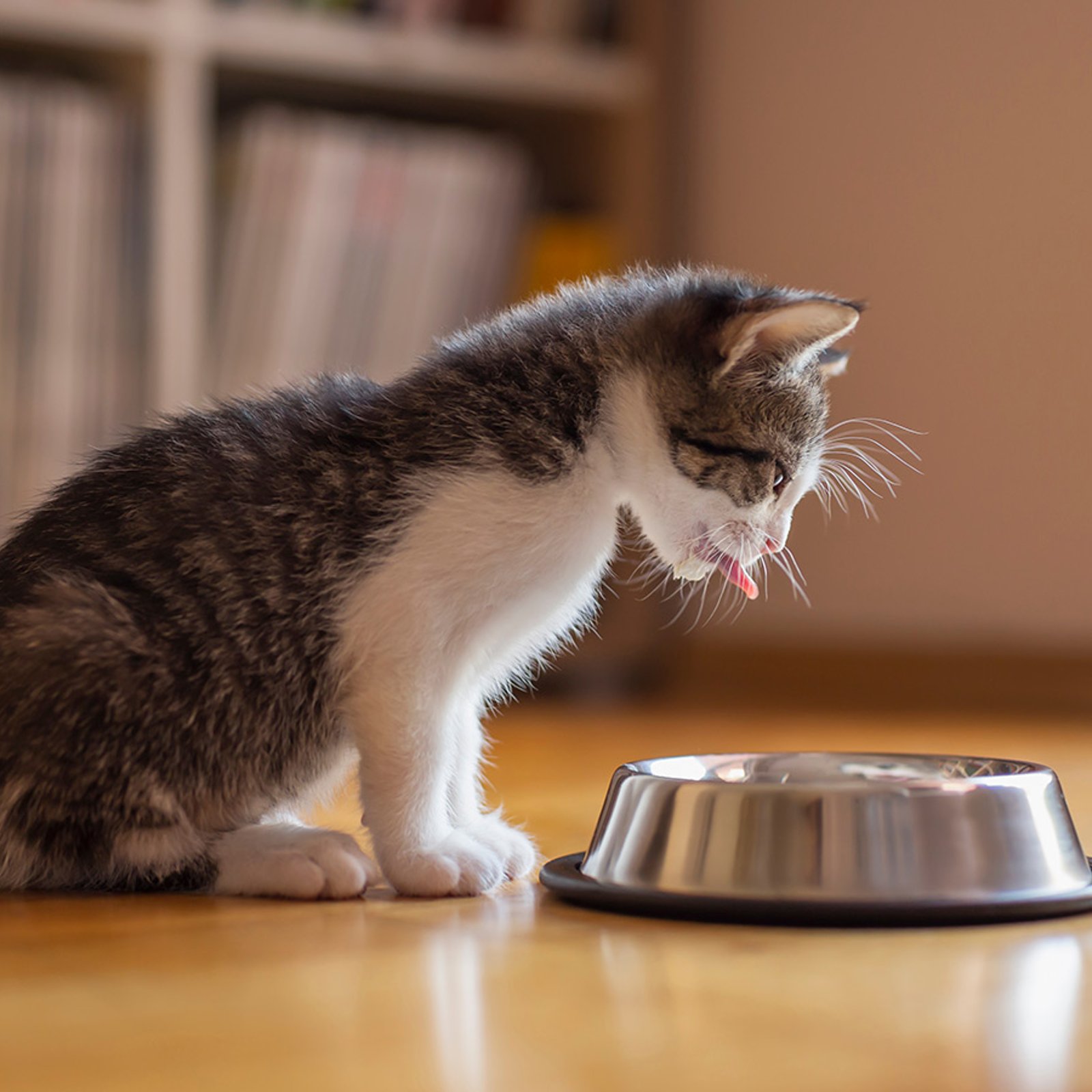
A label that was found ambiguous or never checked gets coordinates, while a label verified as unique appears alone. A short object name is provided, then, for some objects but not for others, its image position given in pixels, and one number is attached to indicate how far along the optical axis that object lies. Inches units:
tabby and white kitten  47.3
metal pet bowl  41.4
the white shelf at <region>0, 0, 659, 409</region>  107.3
